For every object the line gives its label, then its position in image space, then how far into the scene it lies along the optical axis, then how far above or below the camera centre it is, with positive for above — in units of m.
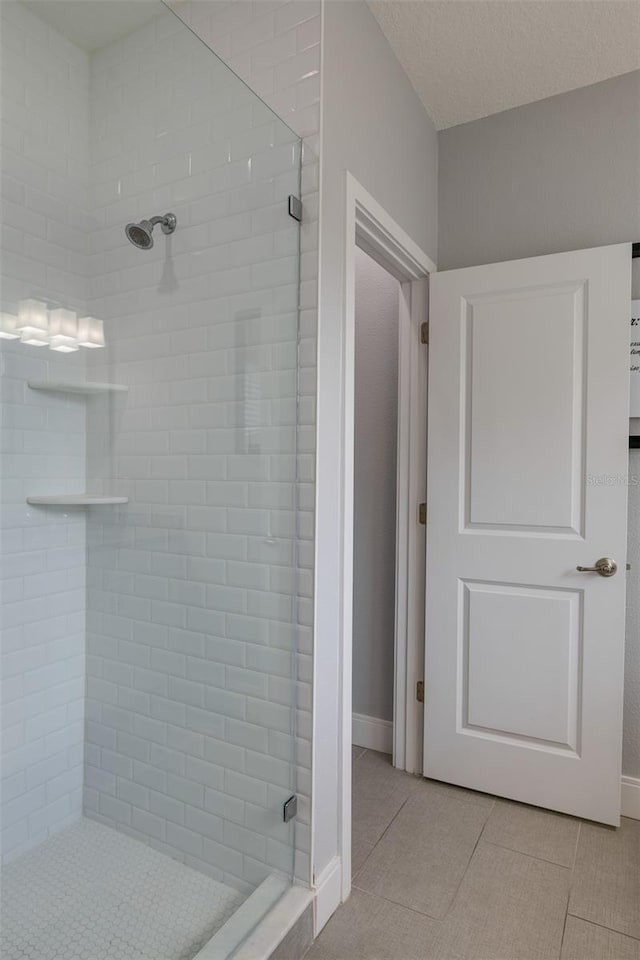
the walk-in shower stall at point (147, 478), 1.49 -0.01
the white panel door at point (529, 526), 2.09 -0.19
